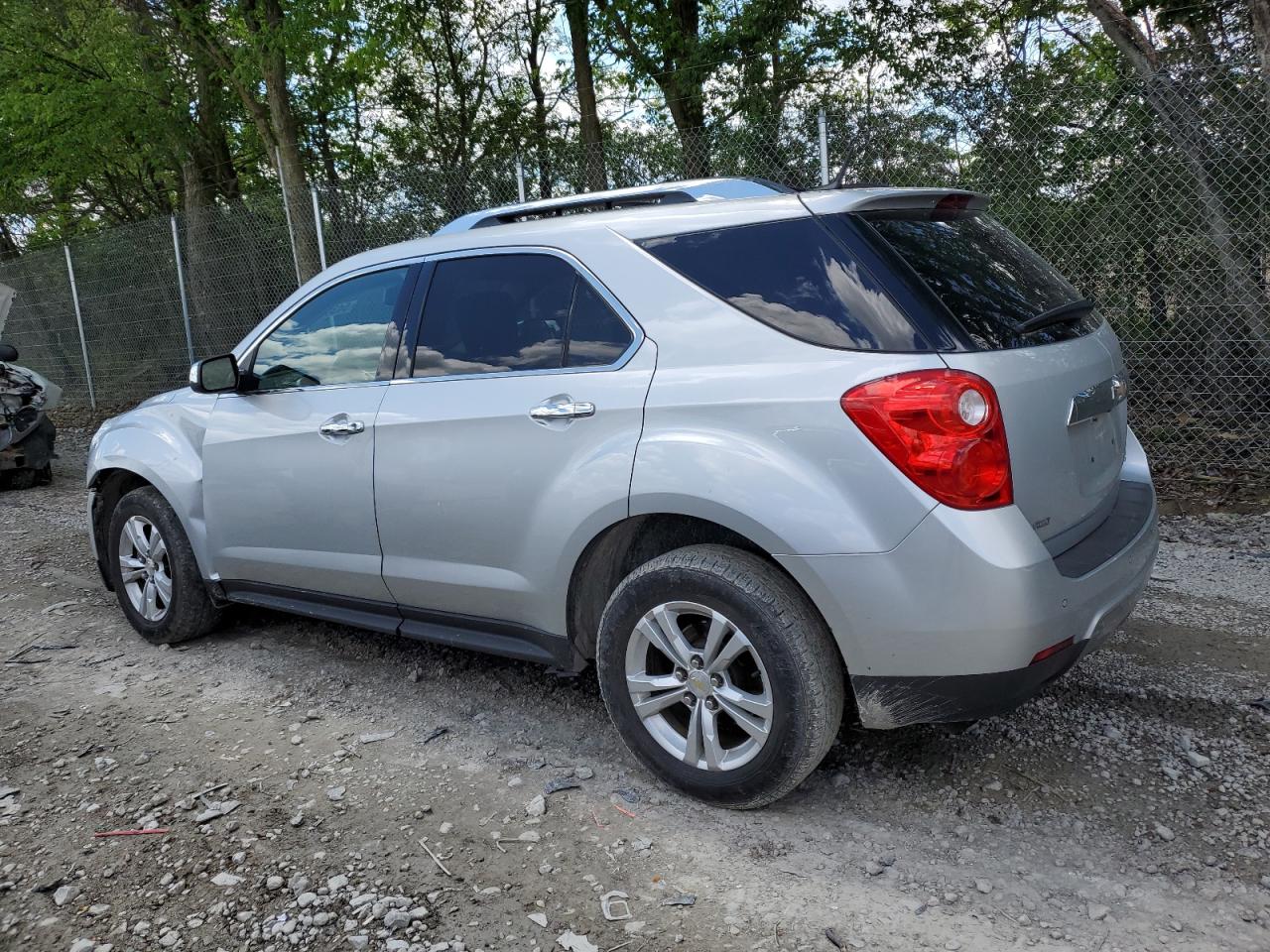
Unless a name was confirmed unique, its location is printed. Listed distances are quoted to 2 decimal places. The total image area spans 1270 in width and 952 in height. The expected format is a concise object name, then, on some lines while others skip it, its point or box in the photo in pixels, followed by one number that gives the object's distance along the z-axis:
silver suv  2.56
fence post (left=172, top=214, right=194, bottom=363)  11.91
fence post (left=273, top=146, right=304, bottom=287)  10.40
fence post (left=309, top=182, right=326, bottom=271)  10.03
